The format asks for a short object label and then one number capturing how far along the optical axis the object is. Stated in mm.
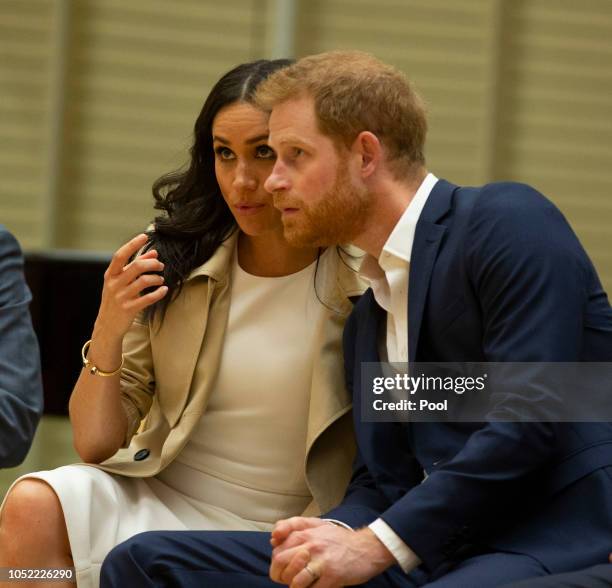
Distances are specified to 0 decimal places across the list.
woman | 5109
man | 4137
